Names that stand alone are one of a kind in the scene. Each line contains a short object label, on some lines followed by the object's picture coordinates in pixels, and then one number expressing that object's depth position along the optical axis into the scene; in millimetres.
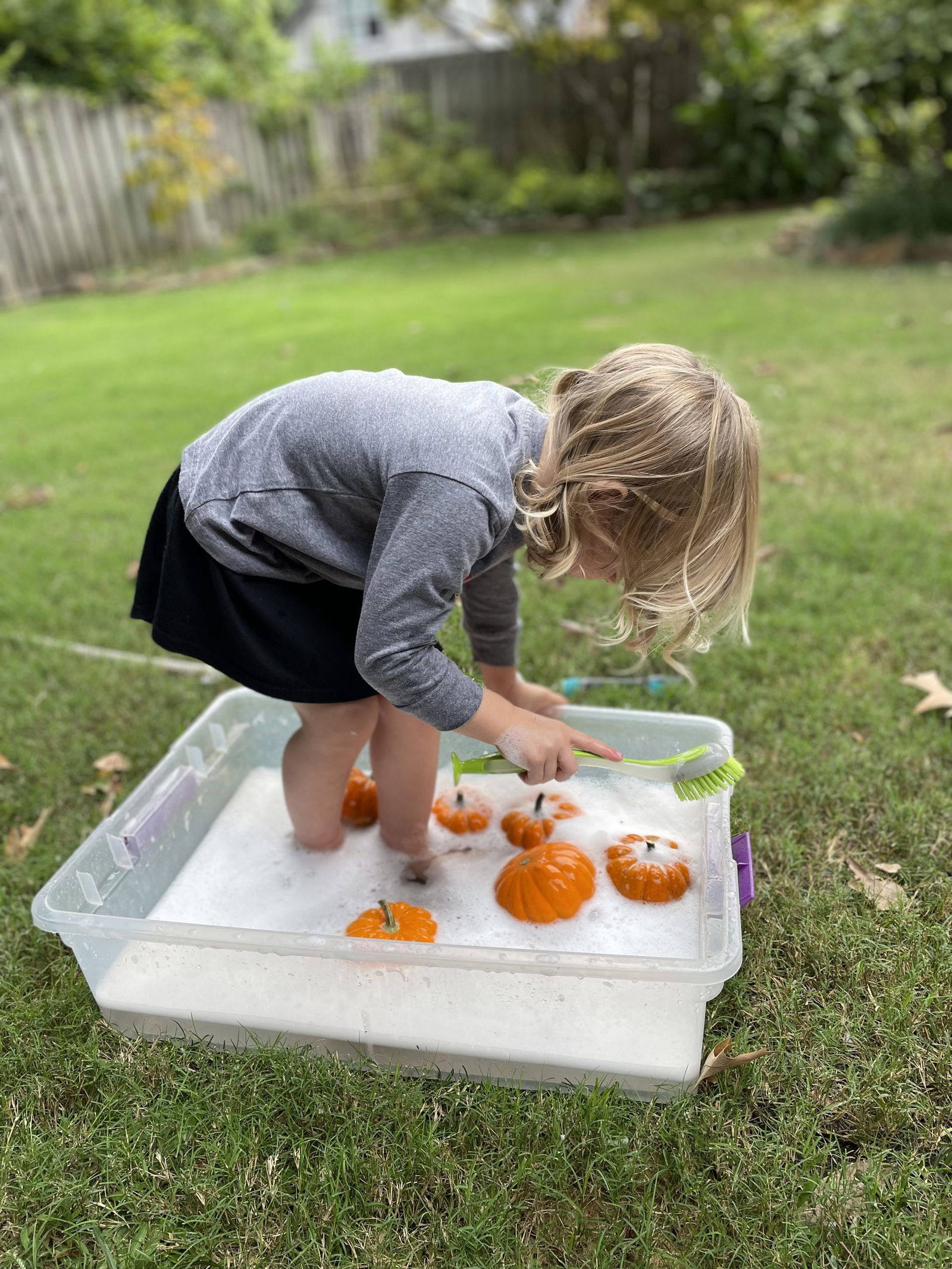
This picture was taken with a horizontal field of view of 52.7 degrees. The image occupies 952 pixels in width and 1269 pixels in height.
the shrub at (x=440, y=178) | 10531
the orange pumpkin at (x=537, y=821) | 1787
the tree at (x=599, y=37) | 9438
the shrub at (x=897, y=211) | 6441
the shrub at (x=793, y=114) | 6914
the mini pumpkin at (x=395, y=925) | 1491
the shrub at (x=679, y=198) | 10000
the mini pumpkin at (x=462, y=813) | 1852
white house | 20078
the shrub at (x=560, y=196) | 10109
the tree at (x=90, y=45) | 9188
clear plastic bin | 1267
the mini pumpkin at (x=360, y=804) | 1879
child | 1221
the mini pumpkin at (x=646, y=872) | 1612
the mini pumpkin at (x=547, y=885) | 1588
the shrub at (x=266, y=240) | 9633
